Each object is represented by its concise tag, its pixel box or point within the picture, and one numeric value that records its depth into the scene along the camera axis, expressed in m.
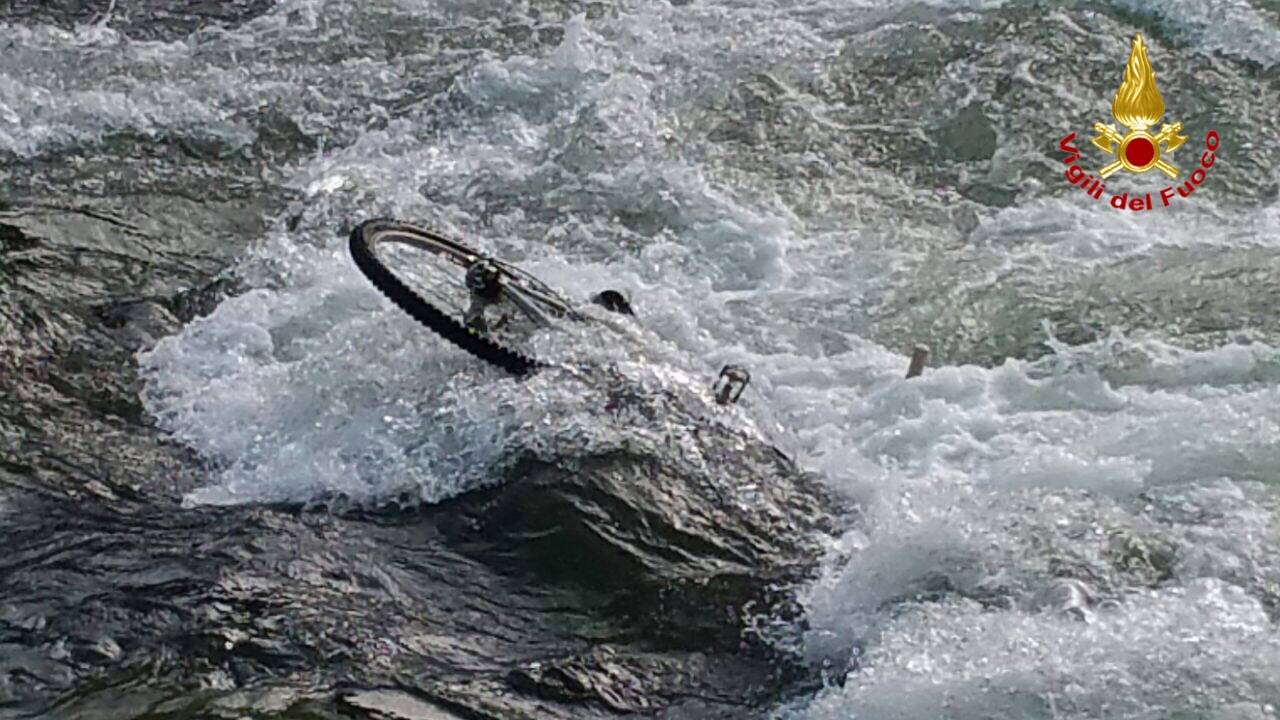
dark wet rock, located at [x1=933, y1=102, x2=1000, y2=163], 15.77
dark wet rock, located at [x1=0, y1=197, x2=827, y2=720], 8.14
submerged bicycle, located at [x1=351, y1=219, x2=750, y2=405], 10.96
